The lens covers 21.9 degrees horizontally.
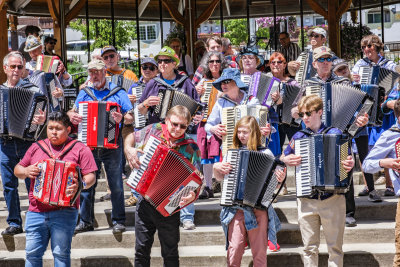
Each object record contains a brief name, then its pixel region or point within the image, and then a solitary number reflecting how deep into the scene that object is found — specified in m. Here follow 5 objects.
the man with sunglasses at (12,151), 11.29
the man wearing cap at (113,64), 13.24
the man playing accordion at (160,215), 8.97
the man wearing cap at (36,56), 13.62
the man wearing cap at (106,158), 11.30
